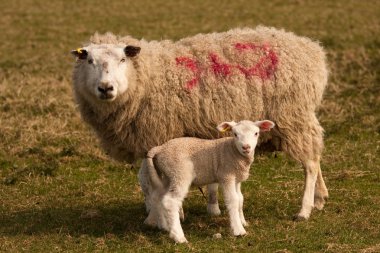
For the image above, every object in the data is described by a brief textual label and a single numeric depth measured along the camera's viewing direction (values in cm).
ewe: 1575
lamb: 1443
